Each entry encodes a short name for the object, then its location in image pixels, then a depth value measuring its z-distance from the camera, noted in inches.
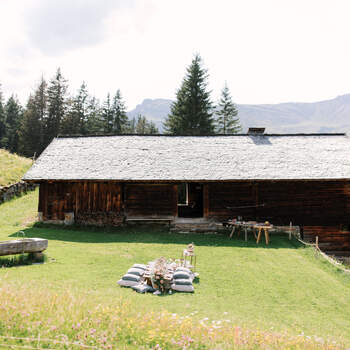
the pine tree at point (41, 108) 1510.8
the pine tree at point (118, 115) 1796.3
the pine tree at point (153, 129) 2276.1
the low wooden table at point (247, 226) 534.9
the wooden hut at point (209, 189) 613.0
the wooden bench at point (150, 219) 631.2
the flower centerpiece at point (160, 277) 302.2
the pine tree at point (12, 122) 1820.9
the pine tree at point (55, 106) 1543.1
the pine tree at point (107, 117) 1801.2
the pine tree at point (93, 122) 1782.7
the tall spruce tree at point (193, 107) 1326.3
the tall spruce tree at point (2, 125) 1979.7
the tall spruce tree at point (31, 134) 1515.7
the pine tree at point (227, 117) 1631.4
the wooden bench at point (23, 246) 355.6
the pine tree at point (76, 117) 1567.2
